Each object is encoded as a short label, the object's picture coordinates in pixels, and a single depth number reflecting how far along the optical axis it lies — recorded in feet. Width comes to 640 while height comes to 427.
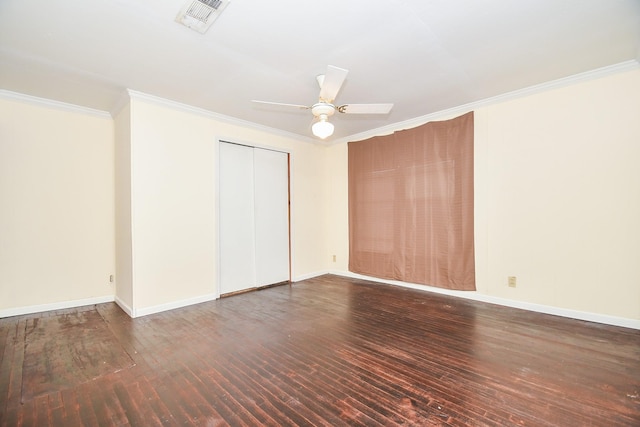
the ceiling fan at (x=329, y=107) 7.23
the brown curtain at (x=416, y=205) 12.34
